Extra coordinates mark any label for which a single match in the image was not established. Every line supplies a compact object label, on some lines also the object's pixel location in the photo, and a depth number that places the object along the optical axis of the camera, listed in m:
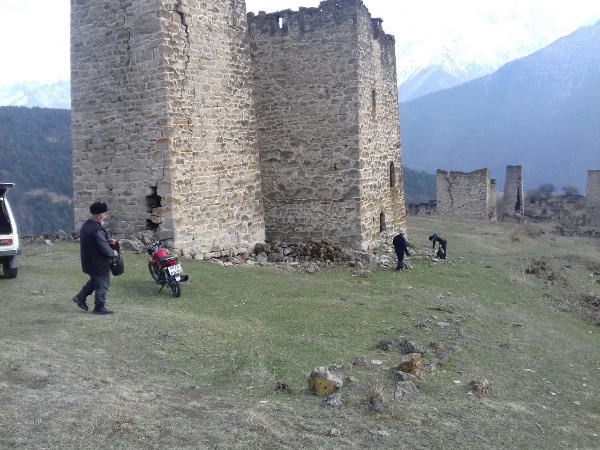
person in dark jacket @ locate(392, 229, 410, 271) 14.61
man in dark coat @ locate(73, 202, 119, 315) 7.74
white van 9.46
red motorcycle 9.48
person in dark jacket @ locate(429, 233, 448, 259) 17.12
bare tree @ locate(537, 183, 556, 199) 61.51
